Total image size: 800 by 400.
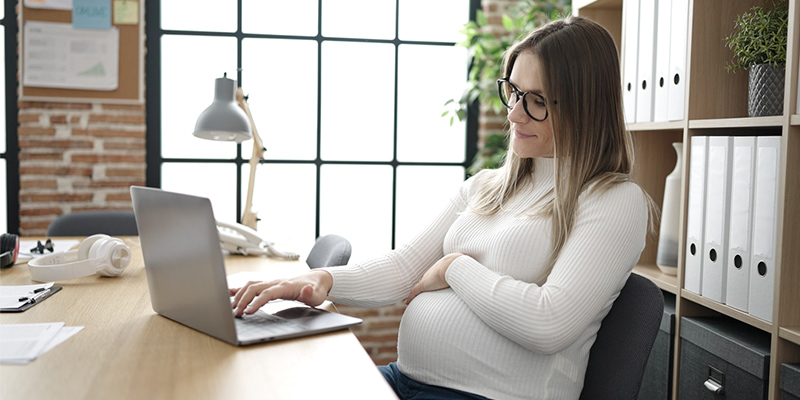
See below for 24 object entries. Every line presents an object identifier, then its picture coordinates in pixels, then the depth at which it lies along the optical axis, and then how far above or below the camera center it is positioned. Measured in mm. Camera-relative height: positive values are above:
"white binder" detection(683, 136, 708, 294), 1885 -147
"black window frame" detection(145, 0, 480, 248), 3131 +296
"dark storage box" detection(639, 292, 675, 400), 2023 -637
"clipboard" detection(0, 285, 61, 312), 1305 -316
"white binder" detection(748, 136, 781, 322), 1598 -149
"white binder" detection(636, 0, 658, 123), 2184 +355
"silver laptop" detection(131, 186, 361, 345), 1045 -219
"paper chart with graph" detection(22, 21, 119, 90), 2916 +430
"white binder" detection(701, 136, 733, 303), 1781 -142
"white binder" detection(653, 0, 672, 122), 2104 +326
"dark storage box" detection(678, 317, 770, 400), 1626 -522
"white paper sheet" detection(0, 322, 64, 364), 995 -315
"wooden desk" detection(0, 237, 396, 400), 888 -321
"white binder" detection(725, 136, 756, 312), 1689 -144
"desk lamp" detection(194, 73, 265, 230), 2238 +125
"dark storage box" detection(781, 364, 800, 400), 1493 -498
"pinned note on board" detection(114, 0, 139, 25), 2964 +641
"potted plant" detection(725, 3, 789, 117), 1688 +299
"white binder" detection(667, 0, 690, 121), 1996 +335
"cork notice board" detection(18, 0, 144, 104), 2924 +375
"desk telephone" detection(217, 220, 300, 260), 2127 -290
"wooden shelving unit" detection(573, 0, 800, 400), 1539 +107
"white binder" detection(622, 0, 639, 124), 2283 +387
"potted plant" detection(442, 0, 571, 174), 3027 +546
